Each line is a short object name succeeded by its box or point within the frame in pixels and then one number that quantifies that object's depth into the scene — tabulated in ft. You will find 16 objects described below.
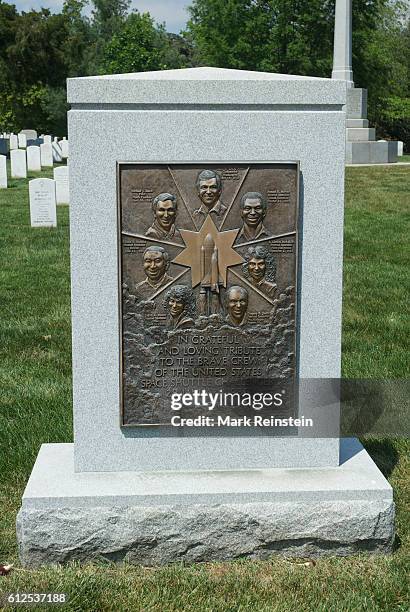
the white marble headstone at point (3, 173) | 67.92
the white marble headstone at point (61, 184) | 54.80
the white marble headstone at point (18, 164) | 79.15
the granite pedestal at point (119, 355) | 12.56
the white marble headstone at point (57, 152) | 123.44
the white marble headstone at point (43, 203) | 46.52
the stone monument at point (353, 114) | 75.10
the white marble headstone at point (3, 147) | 130.97
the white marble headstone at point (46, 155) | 97.66
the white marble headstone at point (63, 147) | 127.03
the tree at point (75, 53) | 144.05
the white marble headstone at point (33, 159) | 90.99
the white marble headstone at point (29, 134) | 143.54
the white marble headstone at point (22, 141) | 133.69
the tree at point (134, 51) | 110.01
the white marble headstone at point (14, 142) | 132.77
